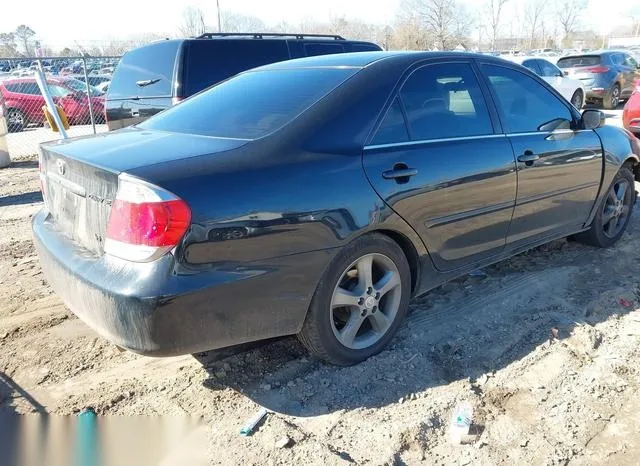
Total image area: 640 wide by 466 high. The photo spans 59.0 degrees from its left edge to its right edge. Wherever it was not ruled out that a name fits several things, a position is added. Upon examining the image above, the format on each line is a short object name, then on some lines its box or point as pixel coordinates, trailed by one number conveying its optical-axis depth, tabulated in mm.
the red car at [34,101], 15953
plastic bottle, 2590
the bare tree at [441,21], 48562
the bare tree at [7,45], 32359
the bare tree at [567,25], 79188
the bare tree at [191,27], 46681
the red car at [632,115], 8453
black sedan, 2430
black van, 6496
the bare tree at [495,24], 59781
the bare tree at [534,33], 72019
